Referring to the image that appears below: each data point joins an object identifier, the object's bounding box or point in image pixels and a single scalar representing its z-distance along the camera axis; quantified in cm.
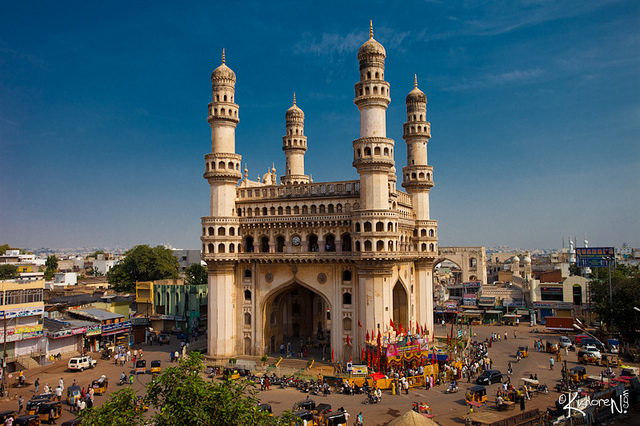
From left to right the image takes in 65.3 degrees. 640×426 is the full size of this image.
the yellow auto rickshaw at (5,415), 2848
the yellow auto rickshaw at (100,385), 3538
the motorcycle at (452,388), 3494
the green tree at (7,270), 7675
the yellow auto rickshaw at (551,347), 4645
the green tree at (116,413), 1727
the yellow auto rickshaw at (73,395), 3231
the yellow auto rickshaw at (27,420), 2781
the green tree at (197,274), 8338
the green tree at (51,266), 10506
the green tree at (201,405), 1736
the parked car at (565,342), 4694
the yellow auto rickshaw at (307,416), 2745
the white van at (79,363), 4251
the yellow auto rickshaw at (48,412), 2975
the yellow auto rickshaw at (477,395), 3142
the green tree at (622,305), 4769
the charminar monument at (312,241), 4191
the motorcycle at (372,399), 3262
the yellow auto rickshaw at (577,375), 3591
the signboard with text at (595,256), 5878
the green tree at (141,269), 7769
